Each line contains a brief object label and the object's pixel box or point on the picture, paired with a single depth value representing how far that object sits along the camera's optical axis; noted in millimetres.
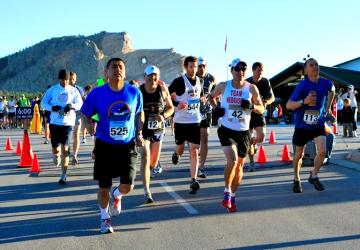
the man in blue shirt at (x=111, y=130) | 6312
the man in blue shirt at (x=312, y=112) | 8820
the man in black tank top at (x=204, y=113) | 10031
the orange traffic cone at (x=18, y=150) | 16188
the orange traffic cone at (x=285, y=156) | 12688
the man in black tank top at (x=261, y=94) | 10398
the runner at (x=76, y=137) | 12641
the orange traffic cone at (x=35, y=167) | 11917
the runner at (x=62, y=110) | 10062
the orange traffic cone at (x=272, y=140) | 18975
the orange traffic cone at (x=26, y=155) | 12953
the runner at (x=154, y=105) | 8366
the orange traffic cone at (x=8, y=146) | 17766
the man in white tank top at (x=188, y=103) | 9164
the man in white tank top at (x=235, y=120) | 7441
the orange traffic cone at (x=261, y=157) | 12720
